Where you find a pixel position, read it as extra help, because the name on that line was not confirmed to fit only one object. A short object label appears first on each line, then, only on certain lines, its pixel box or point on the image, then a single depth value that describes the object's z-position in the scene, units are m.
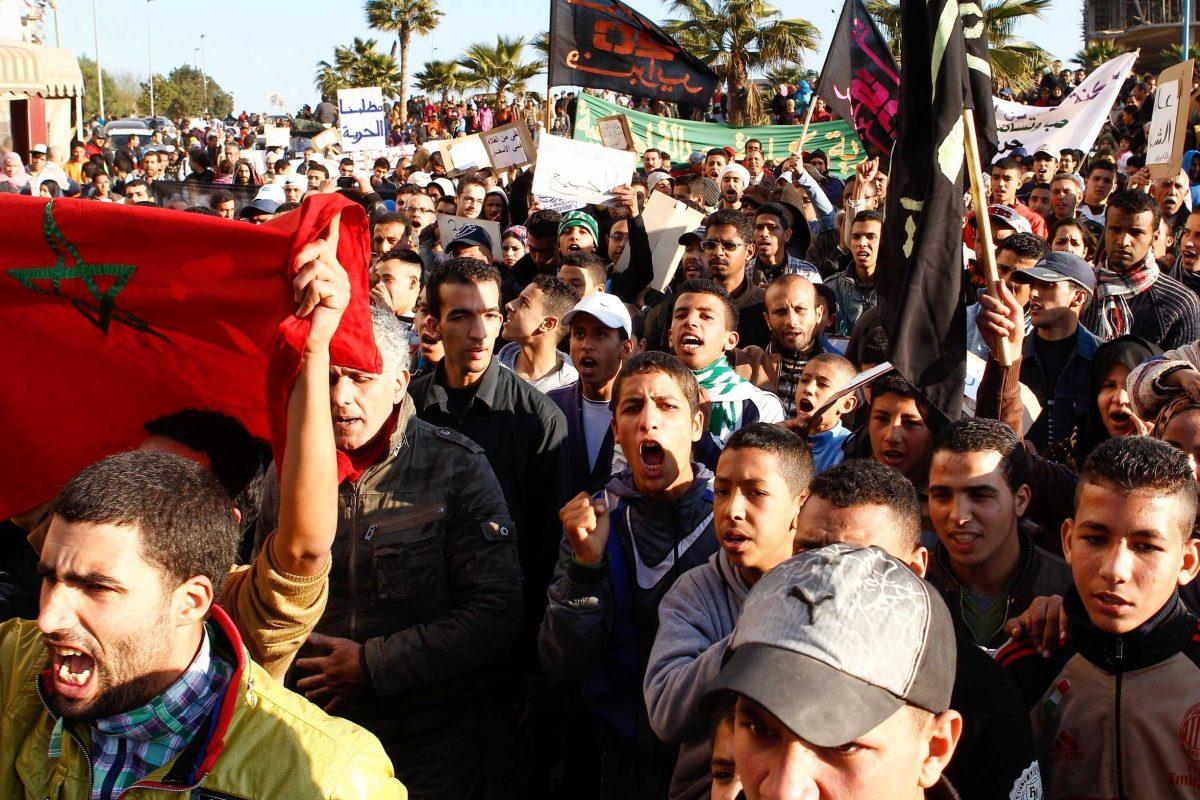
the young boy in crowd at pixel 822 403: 4.86
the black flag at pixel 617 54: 10.30
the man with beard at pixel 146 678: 2.08
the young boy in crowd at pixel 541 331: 5.63
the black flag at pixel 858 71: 9.49
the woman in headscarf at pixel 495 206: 10.96
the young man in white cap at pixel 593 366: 5.09
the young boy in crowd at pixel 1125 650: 2.57
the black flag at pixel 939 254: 4.05
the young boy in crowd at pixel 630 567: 3.43
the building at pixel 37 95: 24.06
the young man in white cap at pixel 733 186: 10.60
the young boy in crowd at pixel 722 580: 2.79
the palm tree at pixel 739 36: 27.95
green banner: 14.75
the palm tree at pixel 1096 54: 33.19
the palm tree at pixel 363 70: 47.09
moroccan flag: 2.89
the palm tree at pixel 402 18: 48.34
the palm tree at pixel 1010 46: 22.62
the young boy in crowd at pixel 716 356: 4.89
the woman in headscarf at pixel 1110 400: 4.57
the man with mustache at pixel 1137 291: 6.29
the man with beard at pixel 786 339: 5.99
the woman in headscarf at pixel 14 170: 15.58
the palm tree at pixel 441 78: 41.25
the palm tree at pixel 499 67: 40.12
